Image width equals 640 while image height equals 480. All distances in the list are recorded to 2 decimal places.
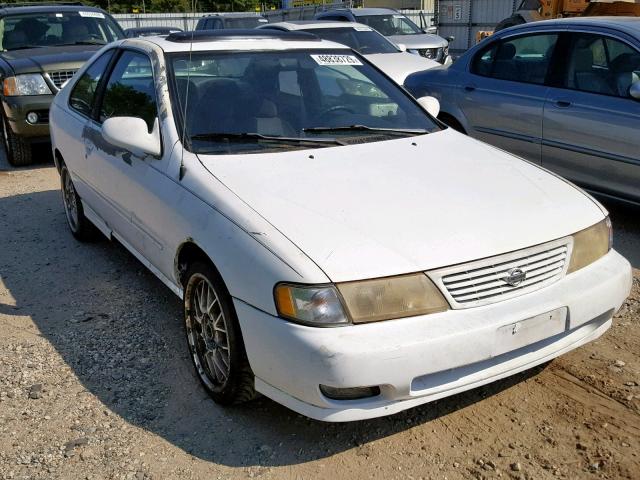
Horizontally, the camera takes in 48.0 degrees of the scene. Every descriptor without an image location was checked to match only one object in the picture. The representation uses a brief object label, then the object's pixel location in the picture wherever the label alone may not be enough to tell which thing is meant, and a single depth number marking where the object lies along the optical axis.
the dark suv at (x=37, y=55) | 8.48
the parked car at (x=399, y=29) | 14.09
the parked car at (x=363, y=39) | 10.48
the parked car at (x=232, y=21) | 16.20
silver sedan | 5.38
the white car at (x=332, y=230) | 2.67
